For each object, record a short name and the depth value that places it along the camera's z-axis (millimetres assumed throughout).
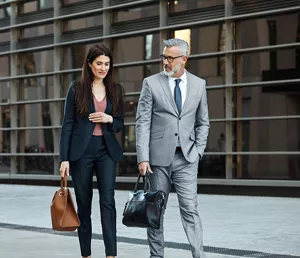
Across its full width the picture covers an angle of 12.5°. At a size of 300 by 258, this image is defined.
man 11496
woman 11873
